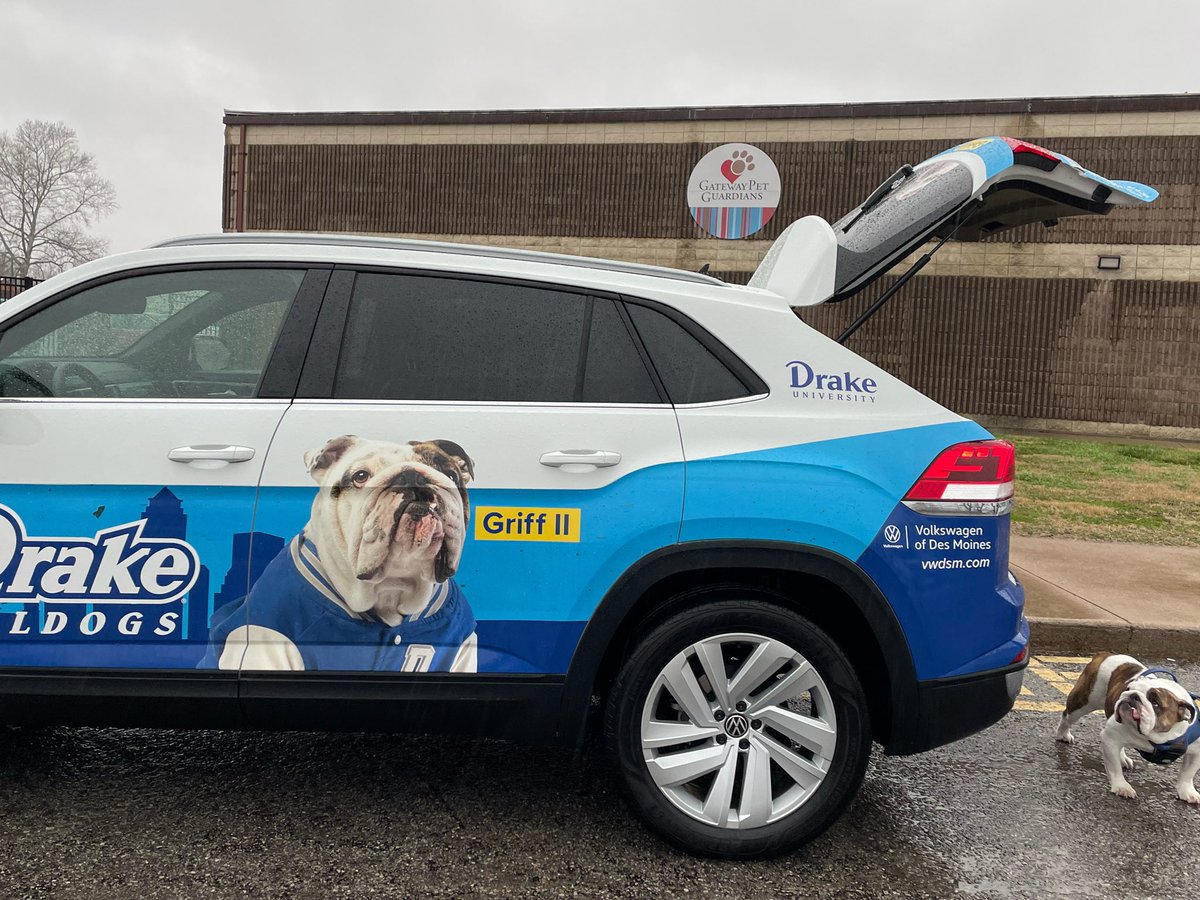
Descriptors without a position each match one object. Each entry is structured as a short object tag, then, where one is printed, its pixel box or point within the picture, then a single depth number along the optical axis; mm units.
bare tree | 58094
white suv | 2777
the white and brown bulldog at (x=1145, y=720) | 3439
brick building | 18781
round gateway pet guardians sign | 20078
